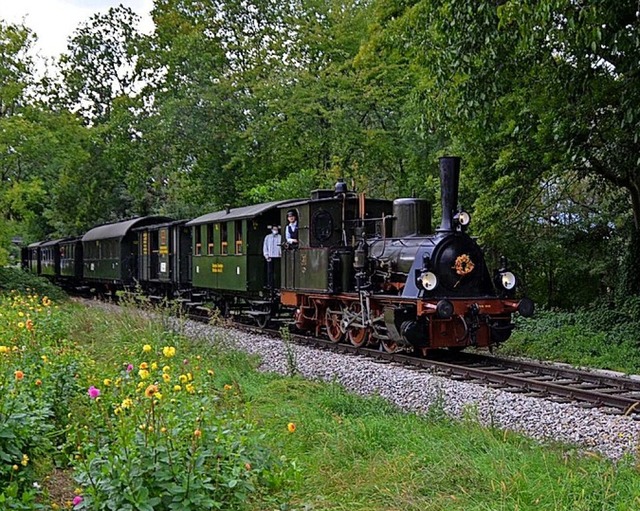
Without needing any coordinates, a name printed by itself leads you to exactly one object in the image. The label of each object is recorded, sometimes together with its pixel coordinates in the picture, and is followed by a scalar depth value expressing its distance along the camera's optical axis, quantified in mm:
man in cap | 15492
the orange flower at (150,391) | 4211
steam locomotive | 11938
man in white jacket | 16812
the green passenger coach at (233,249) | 17328
